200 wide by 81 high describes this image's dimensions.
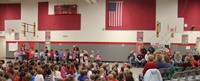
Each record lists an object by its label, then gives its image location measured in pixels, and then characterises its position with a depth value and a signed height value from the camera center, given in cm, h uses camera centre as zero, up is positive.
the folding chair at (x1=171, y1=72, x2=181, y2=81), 782 -132
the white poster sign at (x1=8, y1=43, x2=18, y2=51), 2415 -114
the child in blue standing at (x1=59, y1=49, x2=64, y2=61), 2064 -171
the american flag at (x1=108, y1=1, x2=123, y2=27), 2234 +190
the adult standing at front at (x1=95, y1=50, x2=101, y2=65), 2036 -193
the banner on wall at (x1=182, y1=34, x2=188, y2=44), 2142 -36
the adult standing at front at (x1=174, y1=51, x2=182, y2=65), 1549 -142
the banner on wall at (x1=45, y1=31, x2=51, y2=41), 2345 -7
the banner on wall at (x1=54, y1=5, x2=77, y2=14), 2298 +232
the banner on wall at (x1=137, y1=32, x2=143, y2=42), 2203 -19
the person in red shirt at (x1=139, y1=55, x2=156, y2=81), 629 -75
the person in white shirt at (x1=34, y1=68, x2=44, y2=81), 689 -115
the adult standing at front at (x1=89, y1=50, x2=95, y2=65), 2098 -181
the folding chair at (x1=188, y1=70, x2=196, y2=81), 841 -139
